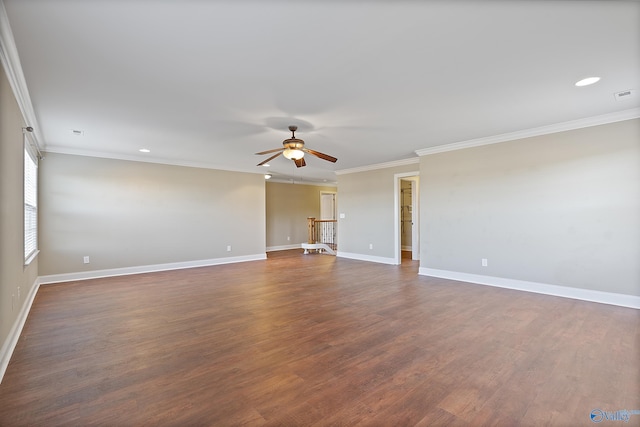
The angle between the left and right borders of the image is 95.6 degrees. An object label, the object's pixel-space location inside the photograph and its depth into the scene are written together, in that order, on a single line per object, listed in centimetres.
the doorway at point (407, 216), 703
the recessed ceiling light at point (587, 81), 284
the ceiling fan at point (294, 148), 417
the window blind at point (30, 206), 378
